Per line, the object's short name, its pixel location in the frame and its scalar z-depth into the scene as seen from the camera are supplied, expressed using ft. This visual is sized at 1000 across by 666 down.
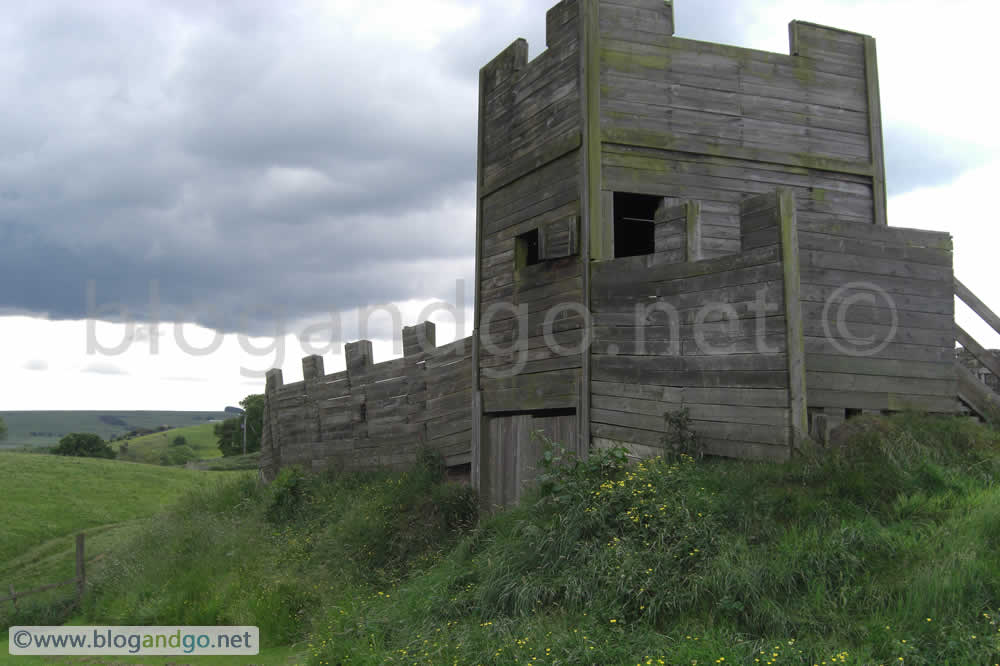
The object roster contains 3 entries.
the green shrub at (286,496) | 54.39
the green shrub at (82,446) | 237.04
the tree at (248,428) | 259.60
